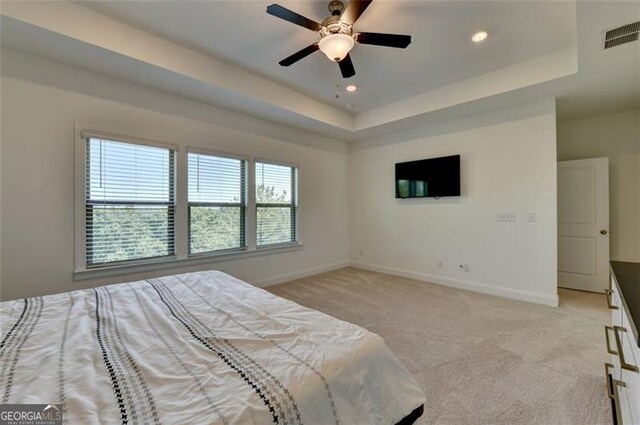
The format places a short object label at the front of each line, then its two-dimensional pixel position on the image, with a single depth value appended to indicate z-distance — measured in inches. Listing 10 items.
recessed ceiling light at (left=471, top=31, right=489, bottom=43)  103.6
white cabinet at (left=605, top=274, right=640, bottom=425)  41.4
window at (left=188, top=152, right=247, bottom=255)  144.9
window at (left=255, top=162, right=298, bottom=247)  173.2
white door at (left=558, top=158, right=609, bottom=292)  151.9
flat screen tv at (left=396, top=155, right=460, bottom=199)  168.7
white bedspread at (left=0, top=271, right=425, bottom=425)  32.0
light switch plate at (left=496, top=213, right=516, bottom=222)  149.8
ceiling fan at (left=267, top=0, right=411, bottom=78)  82.4
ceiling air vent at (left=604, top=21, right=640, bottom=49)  83.0
